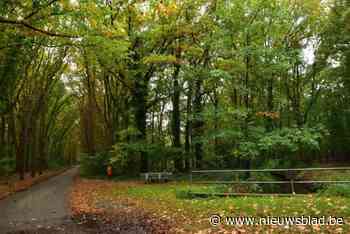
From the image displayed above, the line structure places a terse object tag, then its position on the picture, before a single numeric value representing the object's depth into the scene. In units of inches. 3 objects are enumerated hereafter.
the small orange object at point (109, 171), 823.3
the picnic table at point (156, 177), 674.8
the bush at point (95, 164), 908.6
